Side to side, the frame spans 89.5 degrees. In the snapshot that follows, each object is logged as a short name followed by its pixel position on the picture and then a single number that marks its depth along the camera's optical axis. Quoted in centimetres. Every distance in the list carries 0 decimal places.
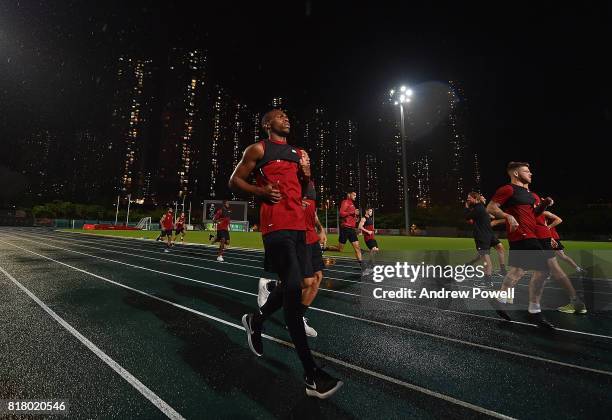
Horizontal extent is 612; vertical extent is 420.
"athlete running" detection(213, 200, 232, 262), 1234
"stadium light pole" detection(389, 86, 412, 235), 1712
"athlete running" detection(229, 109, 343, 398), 238
